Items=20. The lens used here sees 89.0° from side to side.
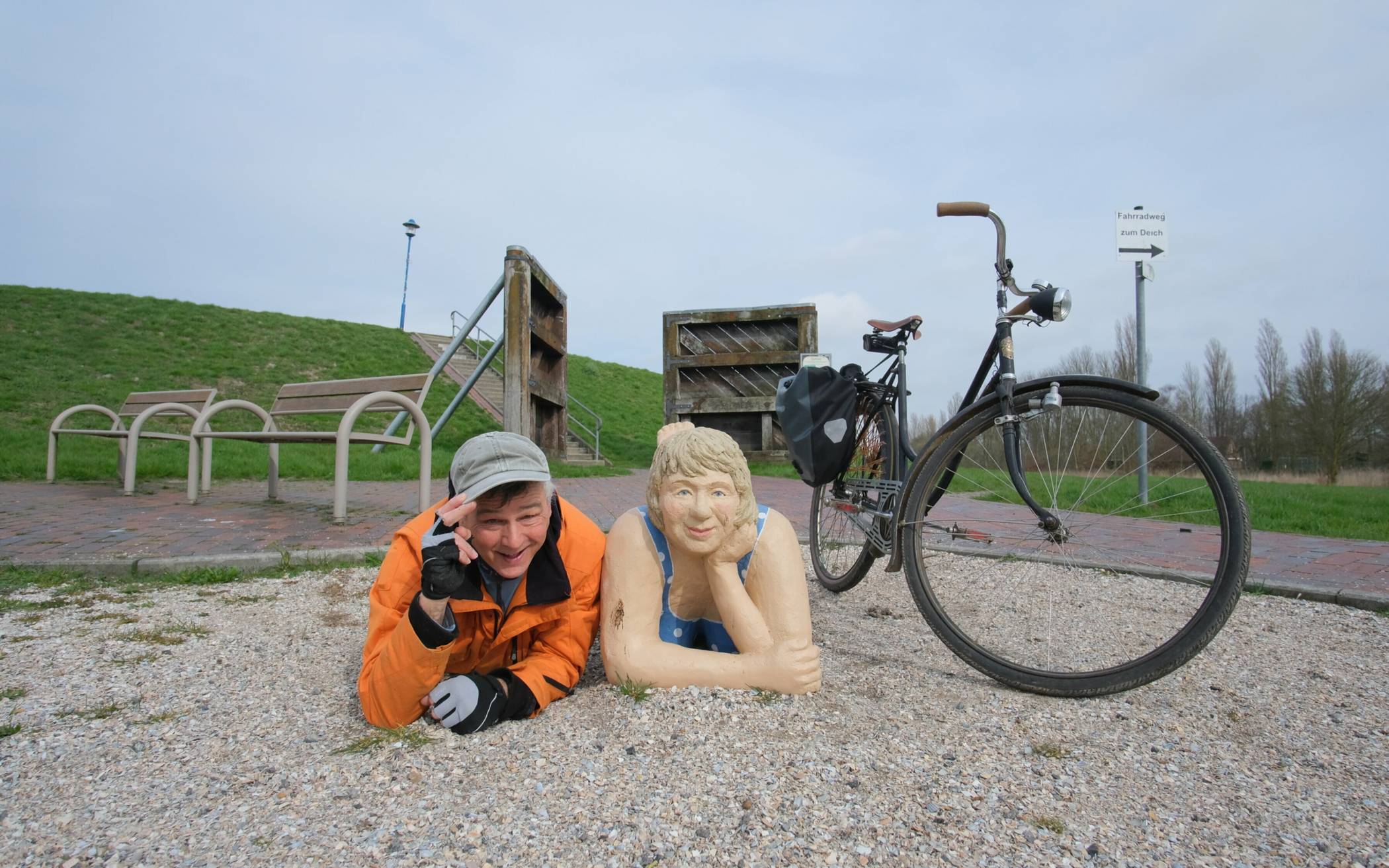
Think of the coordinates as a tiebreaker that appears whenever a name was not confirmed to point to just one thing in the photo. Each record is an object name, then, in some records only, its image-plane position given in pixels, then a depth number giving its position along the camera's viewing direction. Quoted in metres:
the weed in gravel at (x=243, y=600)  3.23
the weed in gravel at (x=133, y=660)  2.39
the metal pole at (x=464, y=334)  7.40
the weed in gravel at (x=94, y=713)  1.97
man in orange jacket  1.75
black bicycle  2.06
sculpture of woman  2.03
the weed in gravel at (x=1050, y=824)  1.38
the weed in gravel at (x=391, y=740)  1.78
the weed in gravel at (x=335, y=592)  3.40
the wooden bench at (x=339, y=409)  4.70
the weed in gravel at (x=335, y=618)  3.00
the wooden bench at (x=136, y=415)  6.34
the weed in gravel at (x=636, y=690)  2.04
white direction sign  6.73
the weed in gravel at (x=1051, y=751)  1.71
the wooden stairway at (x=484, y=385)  13.11
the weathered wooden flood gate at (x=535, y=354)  7.00
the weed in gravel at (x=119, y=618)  2.87
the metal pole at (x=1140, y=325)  6.45
